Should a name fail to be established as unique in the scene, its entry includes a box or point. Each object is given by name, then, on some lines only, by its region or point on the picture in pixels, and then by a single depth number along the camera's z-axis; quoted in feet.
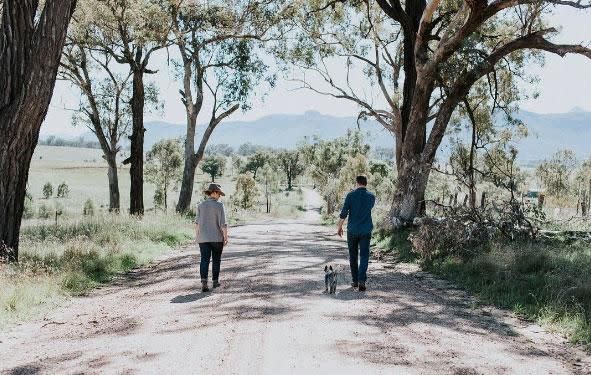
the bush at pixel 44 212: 194.70
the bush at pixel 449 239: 42.45
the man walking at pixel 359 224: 32.27
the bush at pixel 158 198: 208.83
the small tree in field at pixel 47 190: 323.37
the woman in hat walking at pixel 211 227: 32.04
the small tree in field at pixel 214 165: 431.02
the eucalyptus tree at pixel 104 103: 106.22
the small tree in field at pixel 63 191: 316.91
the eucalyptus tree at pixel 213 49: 85.51
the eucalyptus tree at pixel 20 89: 35.27
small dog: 30.89
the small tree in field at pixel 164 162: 200.85
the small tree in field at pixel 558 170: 263.90
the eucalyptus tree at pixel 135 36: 74.84
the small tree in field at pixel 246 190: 219.41
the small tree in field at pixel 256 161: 410.10
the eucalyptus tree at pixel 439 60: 51.55
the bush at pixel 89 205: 182.34
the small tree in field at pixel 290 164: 412.98
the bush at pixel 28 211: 191.54
